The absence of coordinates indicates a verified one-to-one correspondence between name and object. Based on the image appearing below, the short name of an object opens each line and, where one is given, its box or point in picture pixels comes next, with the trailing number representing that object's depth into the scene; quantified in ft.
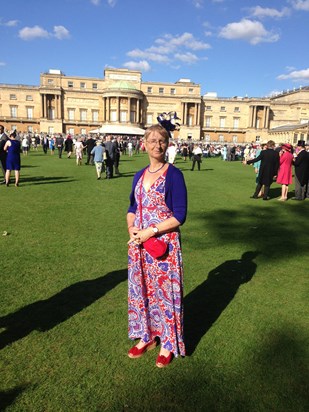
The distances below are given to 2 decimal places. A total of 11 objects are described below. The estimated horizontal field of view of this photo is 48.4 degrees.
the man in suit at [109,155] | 49.47
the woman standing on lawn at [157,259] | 9.03
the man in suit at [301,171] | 35.83
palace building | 239.71
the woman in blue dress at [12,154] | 36.63
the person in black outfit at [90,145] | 71.29
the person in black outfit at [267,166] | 36.11
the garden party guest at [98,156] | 47.48
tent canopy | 113.19
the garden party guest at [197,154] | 69.97
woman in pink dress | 37.55
